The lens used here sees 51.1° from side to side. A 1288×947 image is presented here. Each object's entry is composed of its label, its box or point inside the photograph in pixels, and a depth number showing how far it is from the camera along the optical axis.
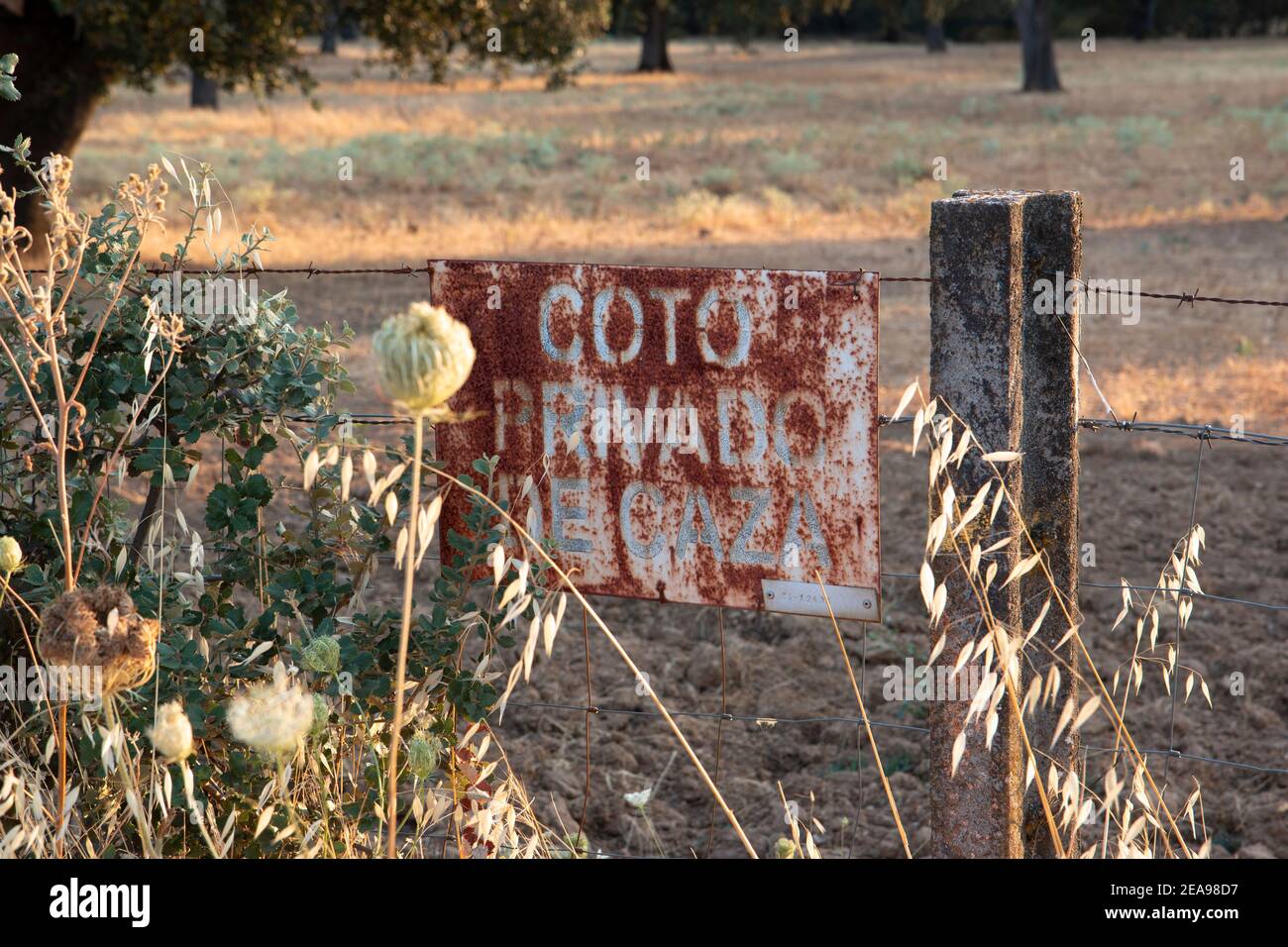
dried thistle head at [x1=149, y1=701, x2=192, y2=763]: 1.65
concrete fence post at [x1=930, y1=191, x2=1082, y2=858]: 2.36
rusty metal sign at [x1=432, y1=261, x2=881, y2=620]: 2.51
